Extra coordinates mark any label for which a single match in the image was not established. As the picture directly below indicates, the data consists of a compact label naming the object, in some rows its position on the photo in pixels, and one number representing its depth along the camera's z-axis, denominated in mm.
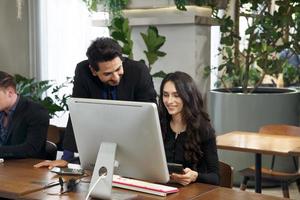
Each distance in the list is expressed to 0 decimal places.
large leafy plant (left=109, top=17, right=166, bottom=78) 4629
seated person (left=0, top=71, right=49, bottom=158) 3209
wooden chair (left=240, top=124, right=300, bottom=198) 4172
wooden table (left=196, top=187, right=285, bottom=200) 2248
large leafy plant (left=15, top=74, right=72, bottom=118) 4688
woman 2674
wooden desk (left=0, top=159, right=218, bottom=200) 2285
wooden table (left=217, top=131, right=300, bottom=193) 3578
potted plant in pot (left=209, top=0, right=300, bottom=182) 5039
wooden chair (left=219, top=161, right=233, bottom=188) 2762
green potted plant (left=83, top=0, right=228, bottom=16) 5084
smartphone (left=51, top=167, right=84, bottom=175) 2680
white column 4953
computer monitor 2082
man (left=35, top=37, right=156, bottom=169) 2705
